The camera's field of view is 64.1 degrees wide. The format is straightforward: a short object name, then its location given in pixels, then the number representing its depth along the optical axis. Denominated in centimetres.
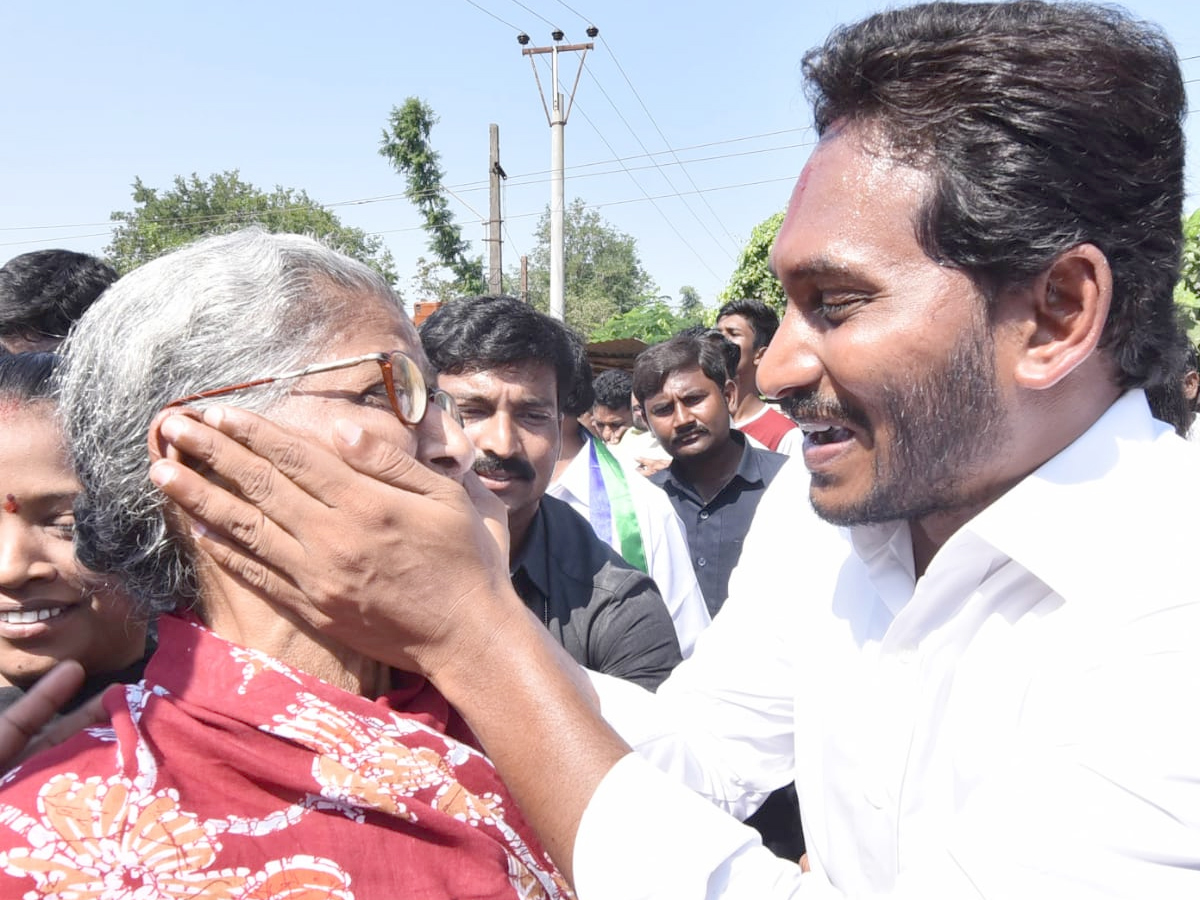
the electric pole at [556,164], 2102
